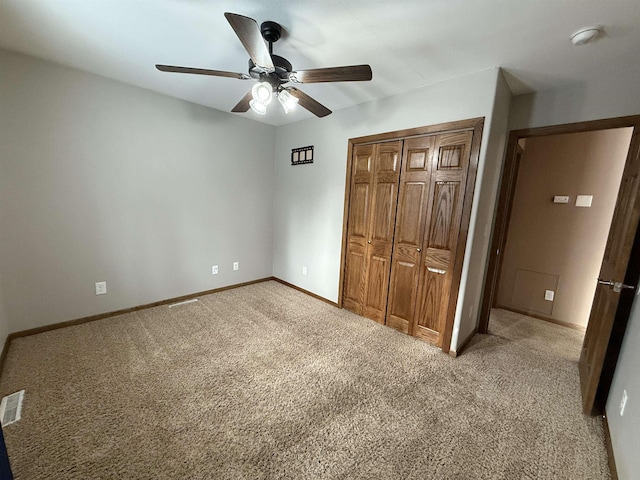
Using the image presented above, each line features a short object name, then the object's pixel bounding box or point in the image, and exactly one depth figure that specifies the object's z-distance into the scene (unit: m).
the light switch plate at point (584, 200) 2.85
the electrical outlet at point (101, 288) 2.65
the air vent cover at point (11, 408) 1.48
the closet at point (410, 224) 2.24
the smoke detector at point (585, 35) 1.49
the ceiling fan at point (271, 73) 1.38
